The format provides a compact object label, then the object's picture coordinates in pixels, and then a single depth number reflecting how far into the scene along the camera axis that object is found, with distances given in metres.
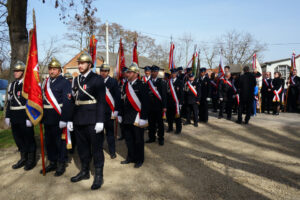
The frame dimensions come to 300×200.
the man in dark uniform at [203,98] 9.20
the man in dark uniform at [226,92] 9.66
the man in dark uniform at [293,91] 11.87
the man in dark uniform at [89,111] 3.79
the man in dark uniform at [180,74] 9.14
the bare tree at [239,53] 48.44
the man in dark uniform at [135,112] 4.59
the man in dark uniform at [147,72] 6.88
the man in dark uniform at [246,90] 8.38
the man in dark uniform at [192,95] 8.41
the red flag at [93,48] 7.34
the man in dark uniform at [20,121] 4.61
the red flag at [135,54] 7.96
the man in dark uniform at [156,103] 6.33
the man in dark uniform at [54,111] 4.34
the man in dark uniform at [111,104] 5.30
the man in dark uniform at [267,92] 11.44
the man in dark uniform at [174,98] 7.24
